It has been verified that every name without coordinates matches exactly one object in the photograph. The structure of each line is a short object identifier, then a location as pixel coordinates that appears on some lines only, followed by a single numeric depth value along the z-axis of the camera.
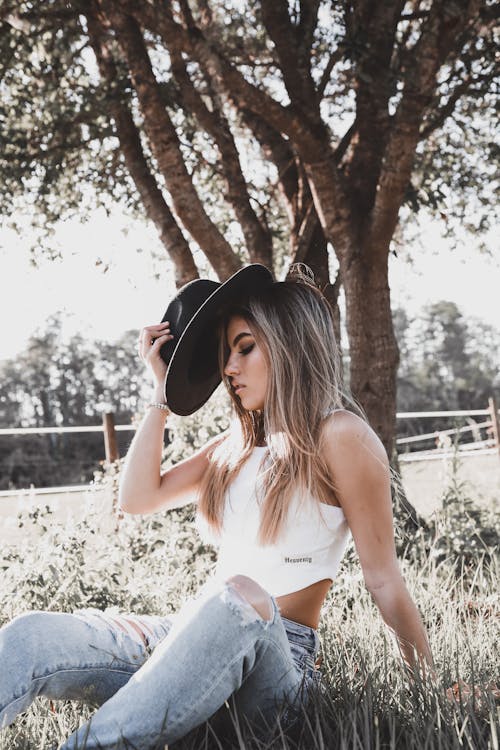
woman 1.91
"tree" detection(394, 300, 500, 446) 57.66
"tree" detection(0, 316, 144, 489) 41.22
